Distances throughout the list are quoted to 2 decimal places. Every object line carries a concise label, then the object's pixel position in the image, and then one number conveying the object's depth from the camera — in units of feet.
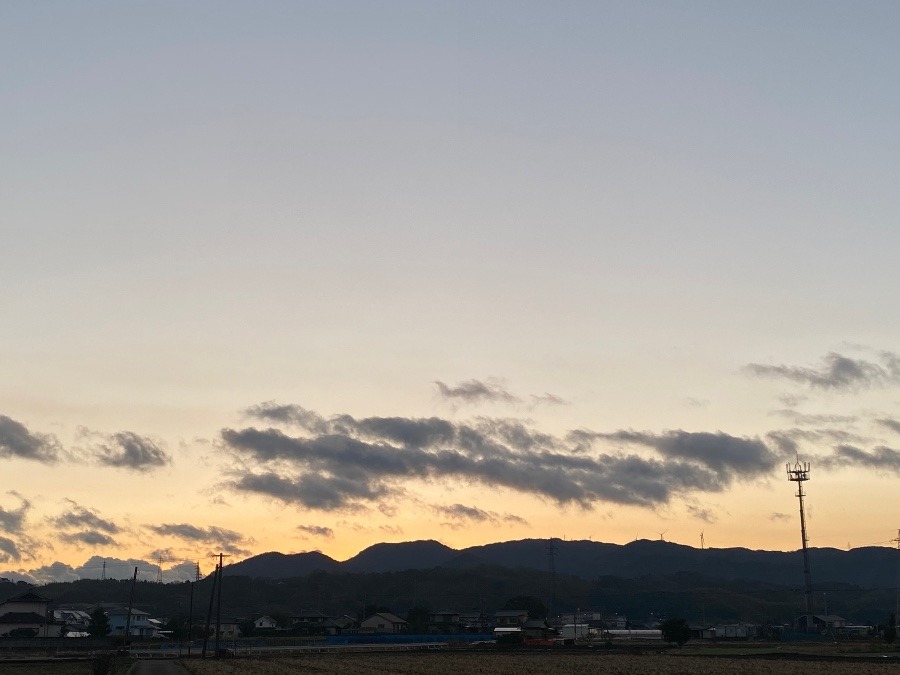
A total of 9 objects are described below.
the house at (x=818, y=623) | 604.90
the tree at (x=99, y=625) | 512.63
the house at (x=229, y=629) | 590.22
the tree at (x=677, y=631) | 426.92
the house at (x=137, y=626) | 571.28
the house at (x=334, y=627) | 628.69
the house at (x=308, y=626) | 617.62
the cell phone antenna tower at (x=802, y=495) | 612.29
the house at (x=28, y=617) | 498.28
